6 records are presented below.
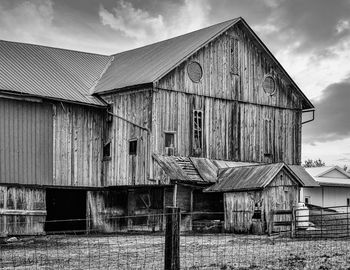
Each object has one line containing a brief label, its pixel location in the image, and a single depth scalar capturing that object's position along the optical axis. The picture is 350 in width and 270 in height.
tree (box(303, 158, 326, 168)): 102.31
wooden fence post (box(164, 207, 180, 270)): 12.62
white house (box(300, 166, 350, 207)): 49.28
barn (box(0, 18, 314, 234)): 31.94
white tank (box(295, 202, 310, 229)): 31.45
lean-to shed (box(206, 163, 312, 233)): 31.14
